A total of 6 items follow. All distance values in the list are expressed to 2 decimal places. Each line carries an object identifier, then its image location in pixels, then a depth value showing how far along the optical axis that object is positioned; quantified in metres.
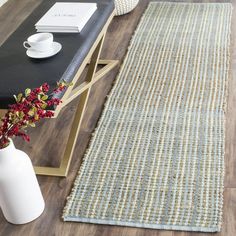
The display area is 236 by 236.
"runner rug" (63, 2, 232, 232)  2.69
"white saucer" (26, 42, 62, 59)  2.90
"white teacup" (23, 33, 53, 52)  2.90
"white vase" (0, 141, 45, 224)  2.50
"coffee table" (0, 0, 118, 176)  2.74
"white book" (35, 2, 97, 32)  3.14
